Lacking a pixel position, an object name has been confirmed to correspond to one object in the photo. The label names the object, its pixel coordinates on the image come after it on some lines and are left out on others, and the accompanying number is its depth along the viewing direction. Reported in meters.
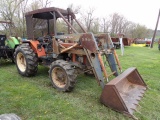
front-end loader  3.21
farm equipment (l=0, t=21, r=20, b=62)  6.49
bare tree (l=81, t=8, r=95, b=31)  32.23
